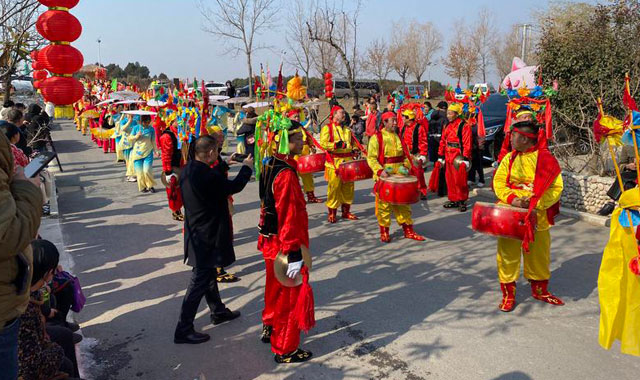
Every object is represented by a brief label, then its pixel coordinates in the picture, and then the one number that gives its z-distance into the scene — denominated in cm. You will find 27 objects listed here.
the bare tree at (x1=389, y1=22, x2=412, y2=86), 3903
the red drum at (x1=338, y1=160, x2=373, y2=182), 735
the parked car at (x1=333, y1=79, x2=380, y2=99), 3706
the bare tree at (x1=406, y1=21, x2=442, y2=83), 3984
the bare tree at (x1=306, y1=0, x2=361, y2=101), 2306
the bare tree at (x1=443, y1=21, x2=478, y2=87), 4003
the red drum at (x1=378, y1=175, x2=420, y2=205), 637
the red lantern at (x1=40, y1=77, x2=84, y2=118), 595
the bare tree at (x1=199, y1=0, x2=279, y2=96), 2425
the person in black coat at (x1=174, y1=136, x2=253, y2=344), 415
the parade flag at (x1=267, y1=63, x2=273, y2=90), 501
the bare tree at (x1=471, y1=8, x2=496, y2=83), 4031
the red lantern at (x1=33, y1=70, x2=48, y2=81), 894
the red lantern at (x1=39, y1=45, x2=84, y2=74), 586
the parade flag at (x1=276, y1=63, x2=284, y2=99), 527
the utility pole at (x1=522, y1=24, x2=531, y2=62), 3195
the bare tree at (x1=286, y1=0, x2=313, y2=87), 2650
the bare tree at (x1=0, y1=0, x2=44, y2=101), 536
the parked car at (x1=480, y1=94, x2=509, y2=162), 1234
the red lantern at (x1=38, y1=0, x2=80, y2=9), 561
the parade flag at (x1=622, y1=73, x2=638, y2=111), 336
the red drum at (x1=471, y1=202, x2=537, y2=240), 449
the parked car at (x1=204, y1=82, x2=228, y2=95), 3253
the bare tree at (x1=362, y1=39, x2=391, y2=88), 3612
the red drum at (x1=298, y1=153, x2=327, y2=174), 826
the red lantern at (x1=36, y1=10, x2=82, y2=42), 566
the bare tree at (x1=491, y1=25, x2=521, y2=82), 4122
